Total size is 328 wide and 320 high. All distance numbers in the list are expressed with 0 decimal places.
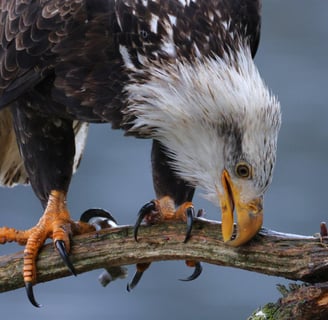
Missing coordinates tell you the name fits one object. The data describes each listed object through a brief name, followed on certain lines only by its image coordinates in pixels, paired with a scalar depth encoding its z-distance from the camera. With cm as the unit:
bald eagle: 1015
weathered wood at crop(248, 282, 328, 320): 924
